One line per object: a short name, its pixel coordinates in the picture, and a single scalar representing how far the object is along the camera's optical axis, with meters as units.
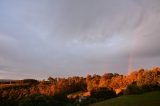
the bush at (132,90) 32.25
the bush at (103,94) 34.79
